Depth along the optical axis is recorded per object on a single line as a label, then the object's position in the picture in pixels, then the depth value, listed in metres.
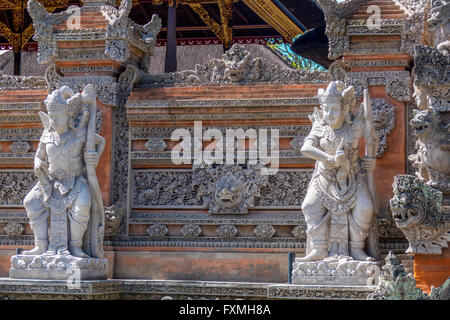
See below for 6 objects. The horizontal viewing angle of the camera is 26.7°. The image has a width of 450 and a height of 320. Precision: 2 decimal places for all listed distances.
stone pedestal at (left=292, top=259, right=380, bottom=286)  10.80
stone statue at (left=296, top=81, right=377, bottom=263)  11.12
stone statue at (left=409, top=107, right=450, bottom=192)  10.17
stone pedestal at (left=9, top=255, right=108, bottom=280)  11.68
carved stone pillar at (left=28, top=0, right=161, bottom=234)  13.19
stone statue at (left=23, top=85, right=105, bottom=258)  11.90
